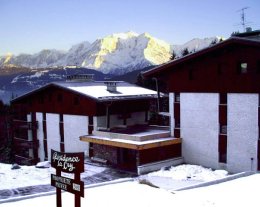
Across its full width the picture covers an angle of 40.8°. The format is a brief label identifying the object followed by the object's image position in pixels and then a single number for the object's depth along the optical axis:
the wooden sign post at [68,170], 12.82
